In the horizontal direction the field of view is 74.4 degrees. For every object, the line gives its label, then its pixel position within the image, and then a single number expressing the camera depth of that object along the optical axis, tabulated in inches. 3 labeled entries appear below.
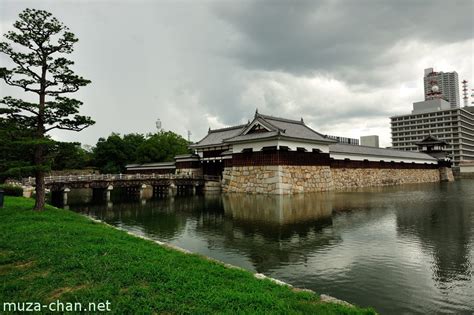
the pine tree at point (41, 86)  510.6
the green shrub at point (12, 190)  850.6
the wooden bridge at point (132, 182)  1003.3
